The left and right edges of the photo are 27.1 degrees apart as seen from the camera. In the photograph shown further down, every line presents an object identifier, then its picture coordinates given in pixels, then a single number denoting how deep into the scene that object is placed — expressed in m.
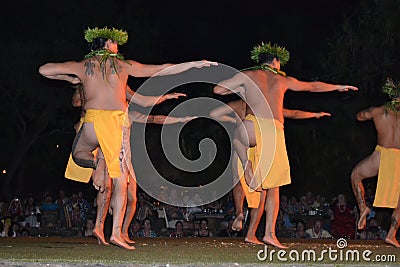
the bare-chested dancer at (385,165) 8.78
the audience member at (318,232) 12.20
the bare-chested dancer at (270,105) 8.05
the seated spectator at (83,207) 13.91
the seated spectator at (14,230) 12.29
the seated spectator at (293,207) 13.77
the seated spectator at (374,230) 12.55
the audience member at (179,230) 12.47
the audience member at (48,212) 13.66
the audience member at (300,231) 12.28
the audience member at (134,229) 12.34
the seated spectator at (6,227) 12.30
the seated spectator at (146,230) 12.15
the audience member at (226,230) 12.64
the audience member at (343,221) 12.45
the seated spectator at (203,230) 12.30
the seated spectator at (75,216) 13.64
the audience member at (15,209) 13.90
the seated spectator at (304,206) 13.86
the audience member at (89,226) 12.25
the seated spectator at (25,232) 12.68
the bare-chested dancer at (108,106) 7.11
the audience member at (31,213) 13.55
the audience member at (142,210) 13.31
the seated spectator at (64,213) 13.70
